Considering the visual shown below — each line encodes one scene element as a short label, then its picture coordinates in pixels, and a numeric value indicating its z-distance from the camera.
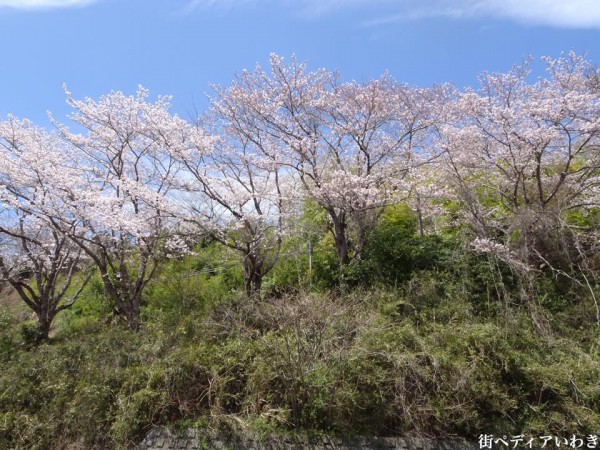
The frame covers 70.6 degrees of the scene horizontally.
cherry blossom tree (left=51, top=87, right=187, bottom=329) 8.24
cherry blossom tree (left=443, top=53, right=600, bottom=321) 7.41
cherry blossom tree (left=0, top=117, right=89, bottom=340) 8.27
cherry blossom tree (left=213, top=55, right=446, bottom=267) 8.76
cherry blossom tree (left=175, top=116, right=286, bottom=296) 8.75
